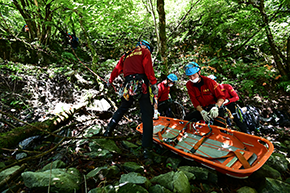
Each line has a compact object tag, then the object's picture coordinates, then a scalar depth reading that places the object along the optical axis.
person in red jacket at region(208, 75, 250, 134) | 3.91
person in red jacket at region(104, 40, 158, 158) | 2.77
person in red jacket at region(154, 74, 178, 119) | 4.59
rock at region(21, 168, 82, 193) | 1.51
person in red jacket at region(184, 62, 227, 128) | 3.19
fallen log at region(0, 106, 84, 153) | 2.46
